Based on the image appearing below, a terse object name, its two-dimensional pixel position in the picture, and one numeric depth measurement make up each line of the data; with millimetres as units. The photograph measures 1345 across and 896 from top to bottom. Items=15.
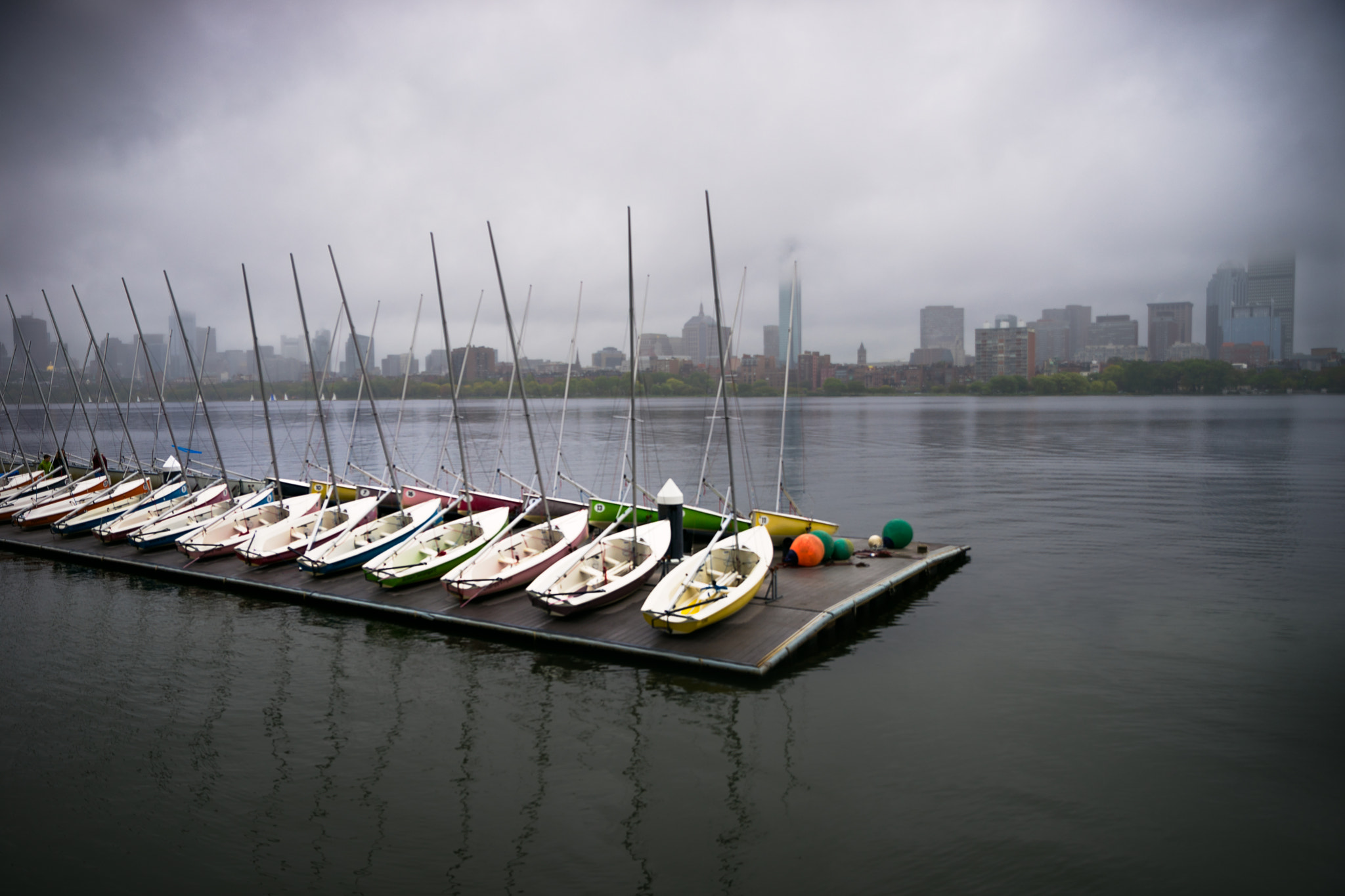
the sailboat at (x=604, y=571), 18500
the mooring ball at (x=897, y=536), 25391
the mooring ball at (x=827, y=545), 23875
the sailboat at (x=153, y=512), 28328
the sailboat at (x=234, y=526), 25484
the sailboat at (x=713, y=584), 16859
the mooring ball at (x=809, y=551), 23078
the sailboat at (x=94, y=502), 31891
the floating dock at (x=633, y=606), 16703
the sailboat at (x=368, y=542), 22906
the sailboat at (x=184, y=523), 27141
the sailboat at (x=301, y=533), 24188
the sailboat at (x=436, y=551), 21453
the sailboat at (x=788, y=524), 25688
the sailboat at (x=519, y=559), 20078
